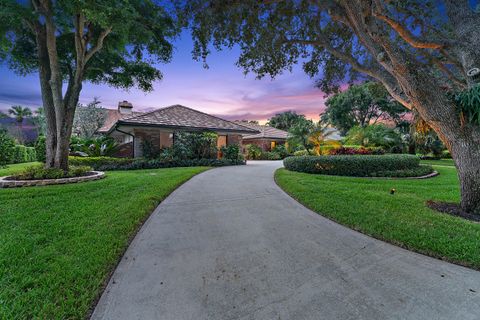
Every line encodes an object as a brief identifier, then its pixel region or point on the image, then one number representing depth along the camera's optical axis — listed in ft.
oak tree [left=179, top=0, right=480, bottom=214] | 13.38
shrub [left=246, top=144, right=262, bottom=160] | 73.61
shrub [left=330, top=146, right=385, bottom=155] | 37.47
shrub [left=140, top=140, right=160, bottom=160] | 43.65
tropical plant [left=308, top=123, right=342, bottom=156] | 40.24
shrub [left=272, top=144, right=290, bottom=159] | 76.55
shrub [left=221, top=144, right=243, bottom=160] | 49.39
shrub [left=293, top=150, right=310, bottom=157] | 48.98
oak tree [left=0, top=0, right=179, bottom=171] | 19.99
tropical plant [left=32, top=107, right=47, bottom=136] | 103.45
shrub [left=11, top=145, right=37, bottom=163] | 53.41
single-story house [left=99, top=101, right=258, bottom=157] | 43.11
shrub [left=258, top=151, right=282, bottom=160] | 73.92
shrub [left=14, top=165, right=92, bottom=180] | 22.90
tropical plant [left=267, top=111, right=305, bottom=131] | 143.54
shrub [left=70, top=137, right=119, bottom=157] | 44.19
